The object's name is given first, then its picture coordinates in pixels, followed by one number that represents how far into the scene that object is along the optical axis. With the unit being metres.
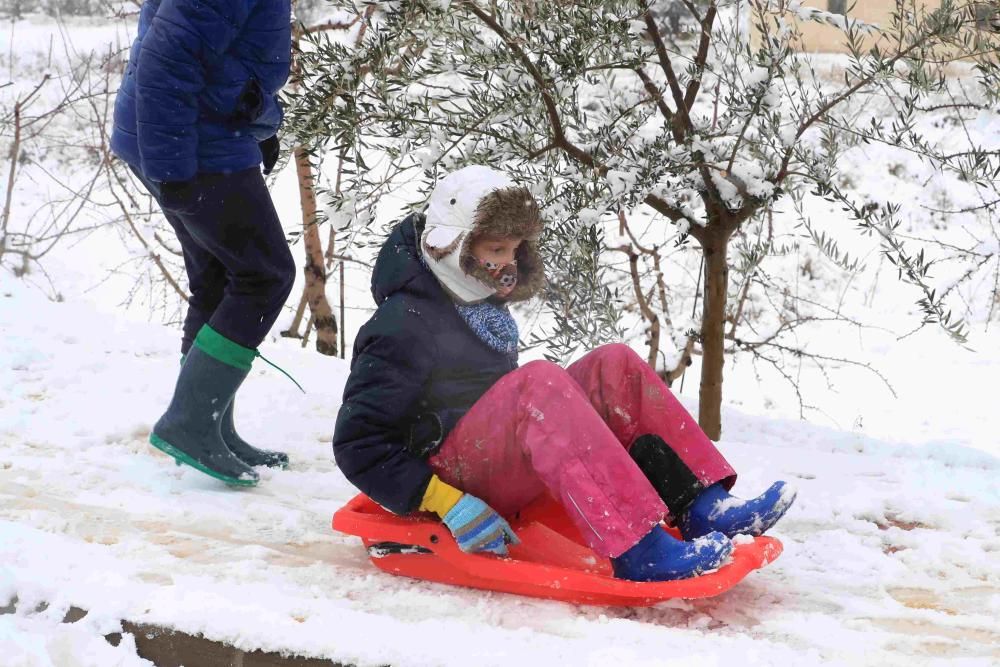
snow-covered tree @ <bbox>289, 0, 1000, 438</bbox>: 3.30
